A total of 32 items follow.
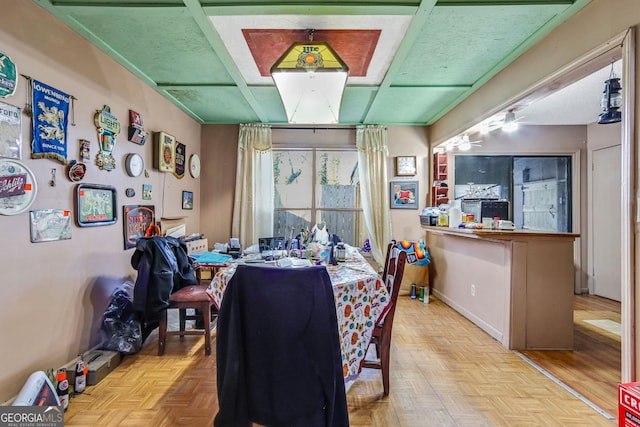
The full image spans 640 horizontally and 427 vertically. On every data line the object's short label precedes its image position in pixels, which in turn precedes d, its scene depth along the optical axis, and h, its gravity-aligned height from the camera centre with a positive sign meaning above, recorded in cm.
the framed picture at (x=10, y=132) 162 +46
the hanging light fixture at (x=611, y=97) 219 +94
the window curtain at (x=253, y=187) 423 +41
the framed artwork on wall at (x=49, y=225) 181 -8
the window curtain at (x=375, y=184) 423 +47
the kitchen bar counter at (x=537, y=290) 253 -63
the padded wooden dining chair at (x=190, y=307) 240 -77
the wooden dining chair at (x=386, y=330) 188 -74
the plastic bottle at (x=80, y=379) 188 -107
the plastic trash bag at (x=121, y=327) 234 -93
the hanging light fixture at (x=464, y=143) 365 +97
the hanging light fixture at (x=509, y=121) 282 +96
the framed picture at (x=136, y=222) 270 -8
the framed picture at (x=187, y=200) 382 +20
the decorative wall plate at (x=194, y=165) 402 +69
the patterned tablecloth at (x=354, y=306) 162 -52
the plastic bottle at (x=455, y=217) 354 +0
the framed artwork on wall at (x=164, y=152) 315 +69
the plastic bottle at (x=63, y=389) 172 -104
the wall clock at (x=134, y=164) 270 +47
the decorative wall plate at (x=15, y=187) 162 +15
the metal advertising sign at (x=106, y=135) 235 +65
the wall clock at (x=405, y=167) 433 +74
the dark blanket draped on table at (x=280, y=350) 126 -59
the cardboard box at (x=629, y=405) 121 -79
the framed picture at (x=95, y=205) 215 +7
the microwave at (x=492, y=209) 325 +9
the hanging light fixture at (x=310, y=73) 212 +104
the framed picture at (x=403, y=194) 435 +33
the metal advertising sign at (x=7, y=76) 161 +77
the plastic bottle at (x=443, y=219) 379 -3
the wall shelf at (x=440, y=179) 421 +55
